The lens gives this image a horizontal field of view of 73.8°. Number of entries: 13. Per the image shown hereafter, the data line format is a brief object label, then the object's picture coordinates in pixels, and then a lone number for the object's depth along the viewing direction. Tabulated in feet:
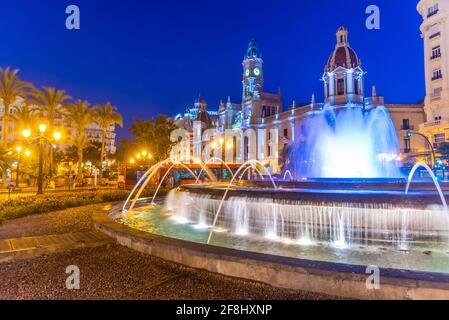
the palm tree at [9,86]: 102.47
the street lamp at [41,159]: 57.36
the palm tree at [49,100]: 115.34
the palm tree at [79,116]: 128.26
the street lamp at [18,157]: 85.42
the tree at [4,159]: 69.31
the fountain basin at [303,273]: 11.25
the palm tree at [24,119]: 129.98
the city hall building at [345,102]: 131.03
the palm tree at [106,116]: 146.95
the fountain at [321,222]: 20.65
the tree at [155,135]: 134.72
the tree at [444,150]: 110.23
